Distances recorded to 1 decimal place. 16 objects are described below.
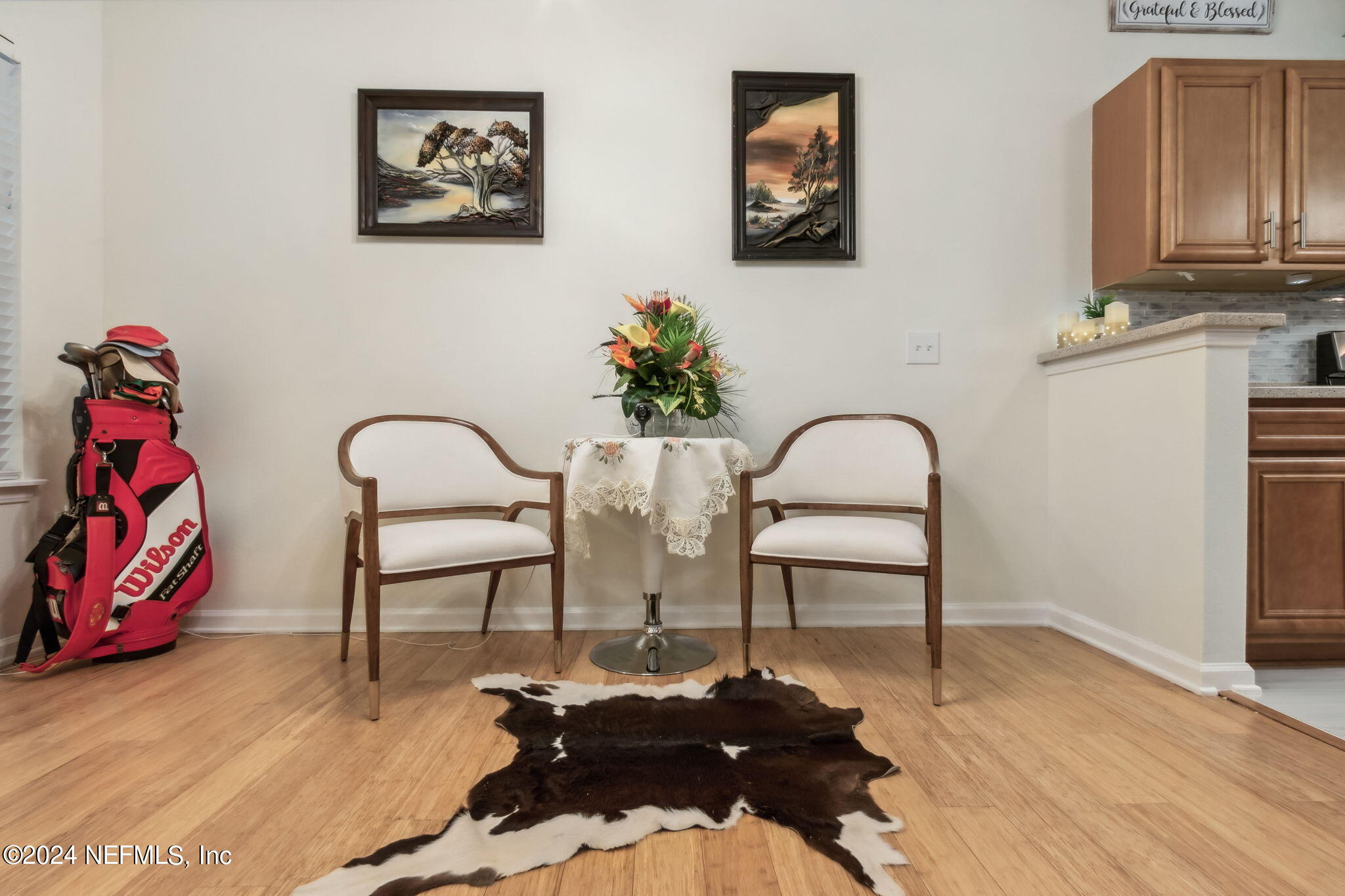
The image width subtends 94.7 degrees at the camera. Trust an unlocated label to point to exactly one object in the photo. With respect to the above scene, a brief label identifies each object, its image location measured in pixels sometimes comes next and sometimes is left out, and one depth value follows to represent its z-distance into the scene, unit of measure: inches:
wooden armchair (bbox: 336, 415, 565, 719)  69.5
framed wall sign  103.5
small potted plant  97.6
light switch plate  102.9
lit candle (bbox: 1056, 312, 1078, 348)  100.3
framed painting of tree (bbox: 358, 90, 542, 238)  99.7
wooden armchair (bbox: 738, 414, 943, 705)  72.5
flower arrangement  80.8
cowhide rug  43.0
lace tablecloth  76.9
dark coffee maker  100.7
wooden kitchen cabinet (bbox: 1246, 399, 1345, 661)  79.9
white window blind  86.5
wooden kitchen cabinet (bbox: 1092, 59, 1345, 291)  91.5
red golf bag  78.4
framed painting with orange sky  101.6
